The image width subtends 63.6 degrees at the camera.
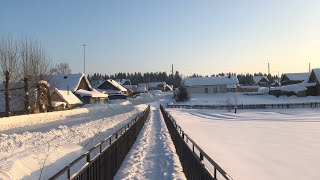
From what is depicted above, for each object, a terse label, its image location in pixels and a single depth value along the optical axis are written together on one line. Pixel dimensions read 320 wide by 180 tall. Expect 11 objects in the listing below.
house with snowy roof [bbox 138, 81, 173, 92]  111.66
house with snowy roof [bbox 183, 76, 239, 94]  73.95
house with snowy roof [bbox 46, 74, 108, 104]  50.73
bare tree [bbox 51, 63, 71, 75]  87.13
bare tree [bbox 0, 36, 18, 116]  26.65
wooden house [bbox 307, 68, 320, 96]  51.45
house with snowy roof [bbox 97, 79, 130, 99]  74.23
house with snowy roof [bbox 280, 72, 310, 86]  63.08
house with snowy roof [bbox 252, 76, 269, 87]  110.66
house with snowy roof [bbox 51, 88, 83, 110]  37.37
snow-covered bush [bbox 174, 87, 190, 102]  53.64
